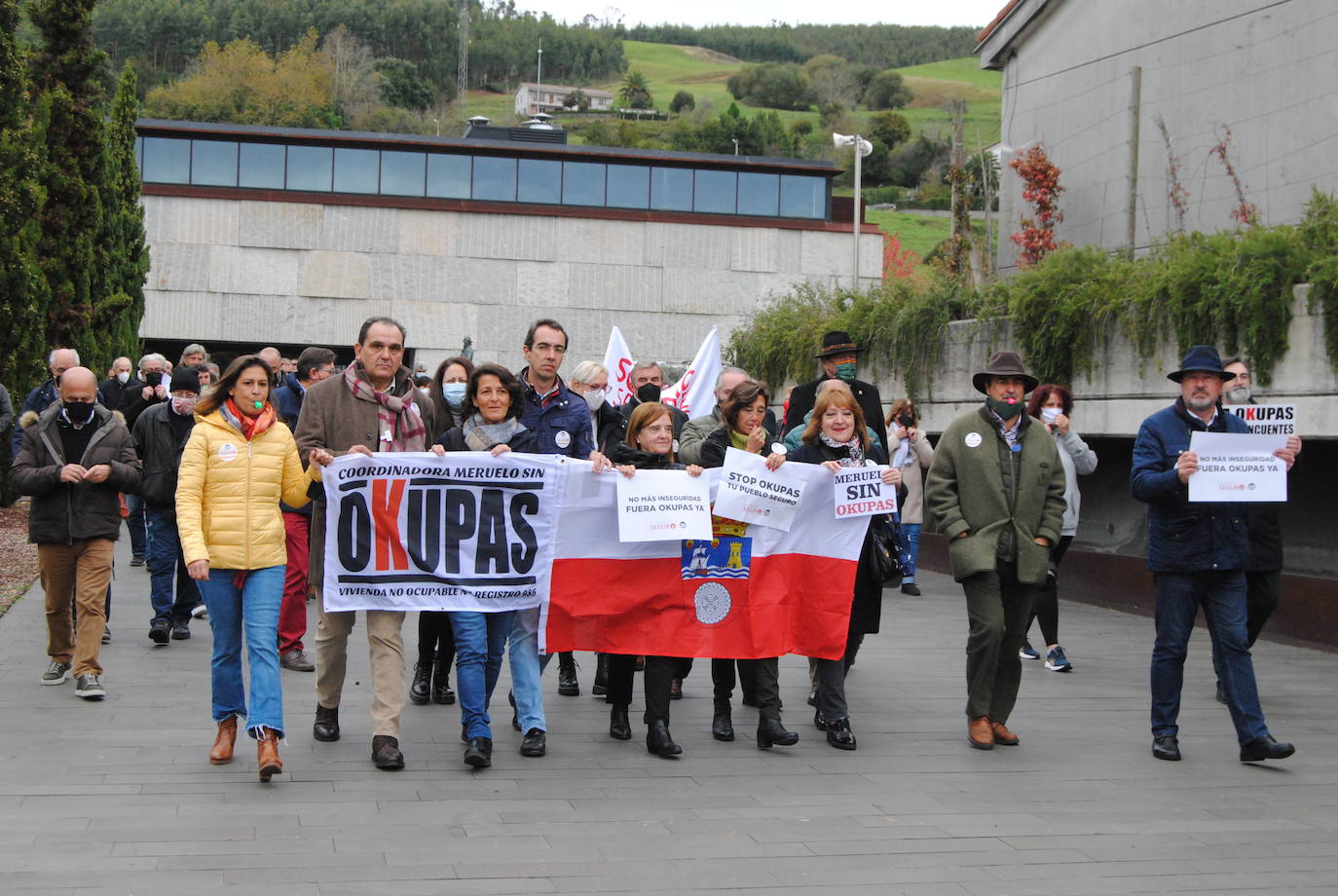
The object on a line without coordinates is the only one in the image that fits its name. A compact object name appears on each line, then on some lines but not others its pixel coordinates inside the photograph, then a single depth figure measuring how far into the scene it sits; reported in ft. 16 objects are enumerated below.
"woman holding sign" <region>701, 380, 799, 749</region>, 27.04
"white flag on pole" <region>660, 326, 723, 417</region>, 55.26
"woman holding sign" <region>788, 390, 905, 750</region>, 27.50
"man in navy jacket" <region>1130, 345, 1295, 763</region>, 26.23
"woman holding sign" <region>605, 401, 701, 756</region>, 26.17
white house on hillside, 519.19
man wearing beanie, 37.06
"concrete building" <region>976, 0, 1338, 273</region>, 48.49
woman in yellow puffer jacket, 23.85
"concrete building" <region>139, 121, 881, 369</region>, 145.89
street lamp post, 90.26
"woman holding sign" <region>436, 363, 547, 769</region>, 25.11
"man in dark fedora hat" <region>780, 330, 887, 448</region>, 35.45
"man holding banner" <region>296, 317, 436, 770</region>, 26.12
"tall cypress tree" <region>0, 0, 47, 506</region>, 69.36
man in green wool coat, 27.20
